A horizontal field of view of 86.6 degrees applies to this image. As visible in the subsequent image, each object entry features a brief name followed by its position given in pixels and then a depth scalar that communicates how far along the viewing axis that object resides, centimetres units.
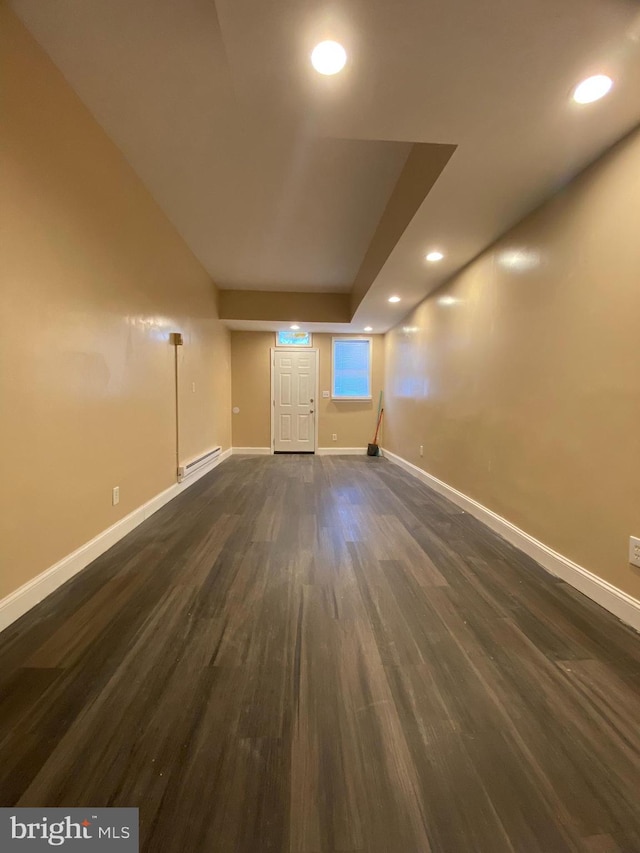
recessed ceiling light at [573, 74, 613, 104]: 133
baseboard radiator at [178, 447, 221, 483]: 355
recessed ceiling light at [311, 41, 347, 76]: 125
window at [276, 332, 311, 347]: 629
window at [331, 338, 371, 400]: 642
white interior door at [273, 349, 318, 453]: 632
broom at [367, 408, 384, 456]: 631
